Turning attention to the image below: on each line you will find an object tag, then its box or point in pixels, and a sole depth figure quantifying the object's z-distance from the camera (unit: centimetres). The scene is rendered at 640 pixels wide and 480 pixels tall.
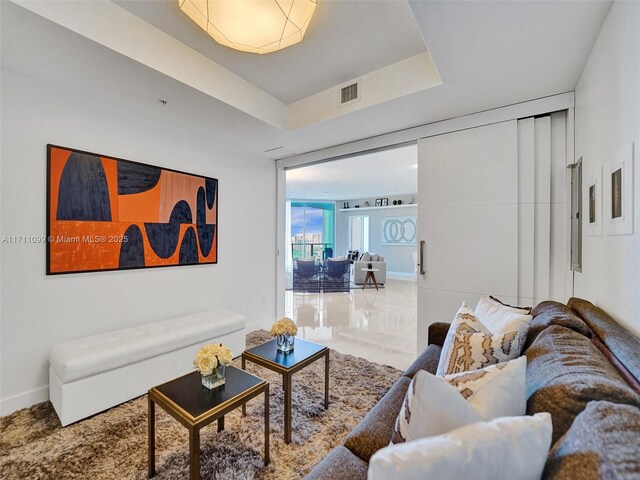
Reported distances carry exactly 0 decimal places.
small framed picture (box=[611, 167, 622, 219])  127
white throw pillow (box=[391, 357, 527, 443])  75
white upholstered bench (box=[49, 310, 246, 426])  192
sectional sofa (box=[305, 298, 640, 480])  56
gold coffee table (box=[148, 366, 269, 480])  130
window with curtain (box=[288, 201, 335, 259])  1098
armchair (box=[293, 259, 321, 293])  670
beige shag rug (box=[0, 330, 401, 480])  154
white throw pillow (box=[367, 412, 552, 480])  60
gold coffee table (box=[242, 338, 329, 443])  178
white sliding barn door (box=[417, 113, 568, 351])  243
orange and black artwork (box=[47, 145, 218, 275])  225
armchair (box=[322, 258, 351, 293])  698
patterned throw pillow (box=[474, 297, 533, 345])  135
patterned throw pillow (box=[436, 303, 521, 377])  126
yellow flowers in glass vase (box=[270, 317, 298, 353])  204
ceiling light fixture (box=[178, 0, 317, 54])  146
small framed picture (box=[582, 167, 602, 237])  157
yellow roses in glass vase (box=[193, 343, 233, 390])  153
